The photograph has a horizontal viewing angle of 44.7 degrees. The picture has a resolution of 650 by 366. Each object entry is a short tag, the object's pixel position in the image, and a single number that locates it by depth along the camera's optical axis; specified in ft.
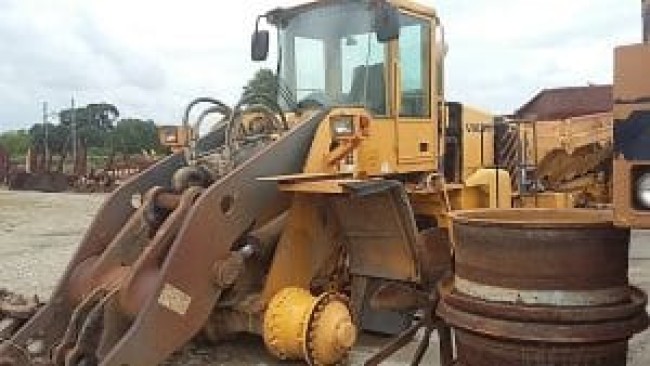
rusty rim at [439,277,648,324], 8.20
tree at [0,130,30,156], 209.56
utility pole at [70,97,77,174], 121.32
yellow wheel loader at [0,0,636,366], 16.58
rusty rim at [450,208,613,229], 8.36
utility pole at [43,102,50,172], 122.24
